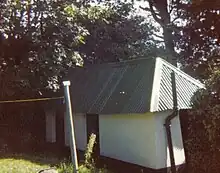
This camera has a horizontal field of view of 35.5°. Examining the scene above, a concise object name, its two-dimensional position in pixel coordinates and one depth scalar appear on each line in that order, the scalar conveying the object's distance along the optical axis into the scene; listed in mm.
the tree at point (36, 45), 16766
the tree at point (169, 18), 25833
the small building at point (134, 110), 13164
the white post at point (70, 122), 8766
